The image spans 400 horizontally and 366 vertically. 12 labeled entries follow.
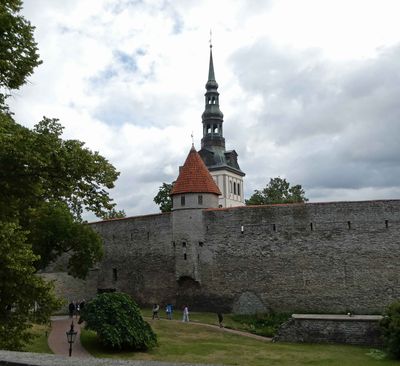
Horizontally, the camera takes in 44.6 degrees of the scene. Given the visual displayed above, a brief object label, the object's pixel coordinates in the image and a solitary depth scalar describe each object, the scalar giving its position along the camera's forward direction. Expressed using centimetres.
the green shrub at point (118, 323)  1942
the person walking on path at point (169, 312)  2750
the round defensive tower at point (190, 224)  3033
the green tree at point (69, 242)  2705
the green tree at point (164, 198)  4746
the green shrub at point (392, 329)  1910
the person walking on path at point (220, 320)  2545
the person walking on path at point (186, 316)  2627
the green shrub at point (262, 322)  2539
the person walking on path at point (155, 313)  2664
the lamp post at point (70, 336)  1623
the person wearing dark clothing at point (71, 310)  3035
